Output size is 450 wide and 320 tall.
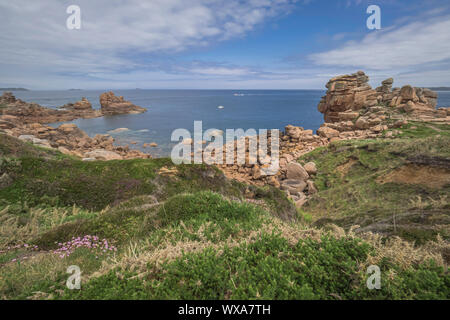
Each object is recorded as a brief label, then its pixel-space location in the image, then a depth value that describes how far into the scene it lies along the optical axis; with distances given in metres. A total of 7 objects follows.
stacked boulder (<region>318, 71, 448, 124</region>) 43.56
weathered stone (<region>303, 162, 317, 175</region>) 26.60
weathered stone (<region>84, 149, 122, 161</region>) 28.84
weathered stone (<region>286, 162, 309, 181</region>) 25.60
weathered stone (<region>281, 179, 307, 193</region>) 23.19
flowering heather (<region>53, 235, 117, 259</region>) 5.74
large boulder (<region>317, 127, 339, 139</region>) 43.08
